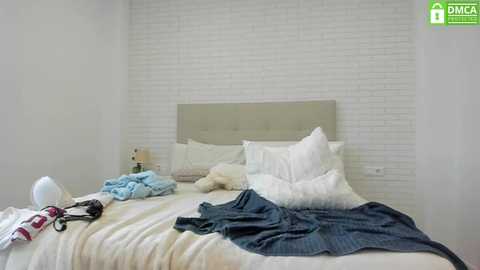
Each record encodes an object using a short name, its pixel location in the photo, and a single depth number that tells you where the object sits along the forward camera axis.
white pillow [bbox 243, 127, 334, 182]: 2.31
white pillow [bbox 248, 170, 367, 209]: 1.78
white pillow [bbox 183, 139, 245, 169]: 3.01
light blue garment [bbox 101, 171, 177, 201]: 2.07
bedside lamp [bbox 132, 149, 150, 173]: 3.40
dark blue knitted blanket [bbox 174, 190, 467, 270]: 1.15
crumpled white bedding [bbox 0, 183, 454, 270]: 1.07
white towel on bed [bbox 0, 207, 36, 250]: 1.28
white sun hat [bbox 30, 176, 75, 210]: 1.65
